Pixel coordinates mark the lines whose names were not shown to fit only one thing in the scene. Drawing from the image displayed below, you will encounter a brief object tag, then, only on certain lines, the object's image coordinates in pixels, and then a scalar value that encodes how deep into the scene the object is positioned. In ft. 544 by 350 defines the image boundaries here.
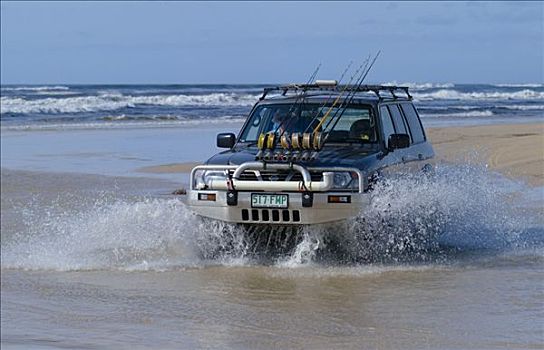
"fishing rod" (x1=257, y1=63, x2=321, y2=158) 54.64
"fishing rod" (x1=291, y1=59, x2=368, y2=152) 53.78
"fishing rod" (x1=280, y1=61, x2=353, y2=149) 53.87
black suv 50.89
